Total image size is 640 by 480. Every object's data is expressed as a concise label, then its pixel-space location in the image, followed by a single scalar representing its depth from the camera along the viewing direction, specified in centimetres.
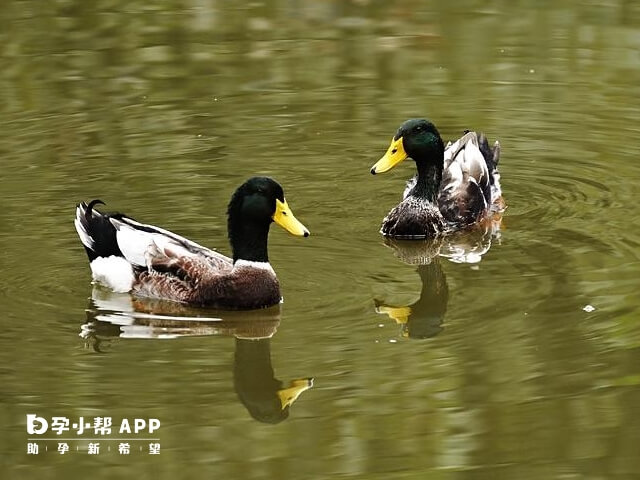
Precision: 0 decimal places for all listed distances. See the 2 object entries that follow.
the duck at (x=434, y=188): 1330
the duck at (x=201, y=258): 1129
